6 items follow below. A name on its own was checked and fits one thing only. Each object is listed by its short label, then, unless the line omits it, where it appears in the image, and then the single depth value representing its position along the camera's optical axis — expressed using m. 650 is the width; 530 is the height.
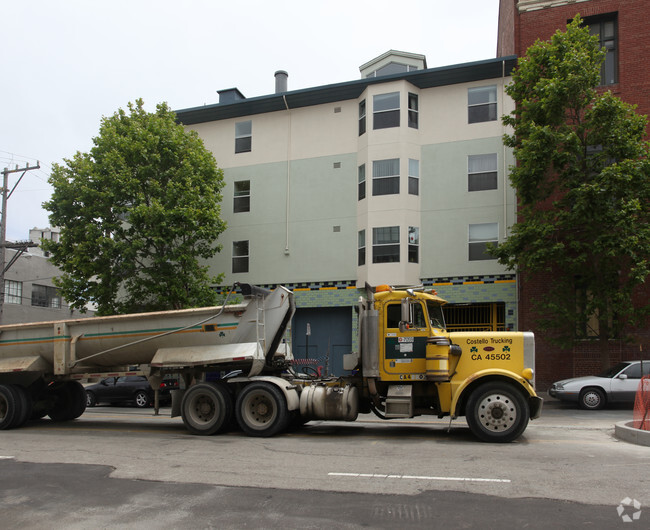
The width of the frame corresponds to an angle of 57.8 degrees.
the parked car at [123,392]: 19.09
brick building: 20.17
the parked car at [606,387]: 16.31
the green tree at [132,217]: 20.36
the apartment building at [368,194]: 22.44
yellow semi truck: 10.11
